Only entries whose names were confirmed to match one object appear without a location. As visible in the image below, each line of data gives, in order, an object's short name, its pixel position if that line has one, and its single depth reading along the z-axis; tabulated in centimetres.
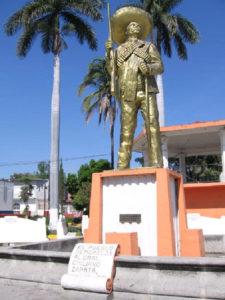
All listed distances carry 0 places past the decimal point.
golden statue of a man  583
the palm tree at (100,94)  2223
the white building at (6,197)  3775
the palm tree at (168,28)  2111
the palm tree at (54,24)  1997
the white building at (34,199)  5097
